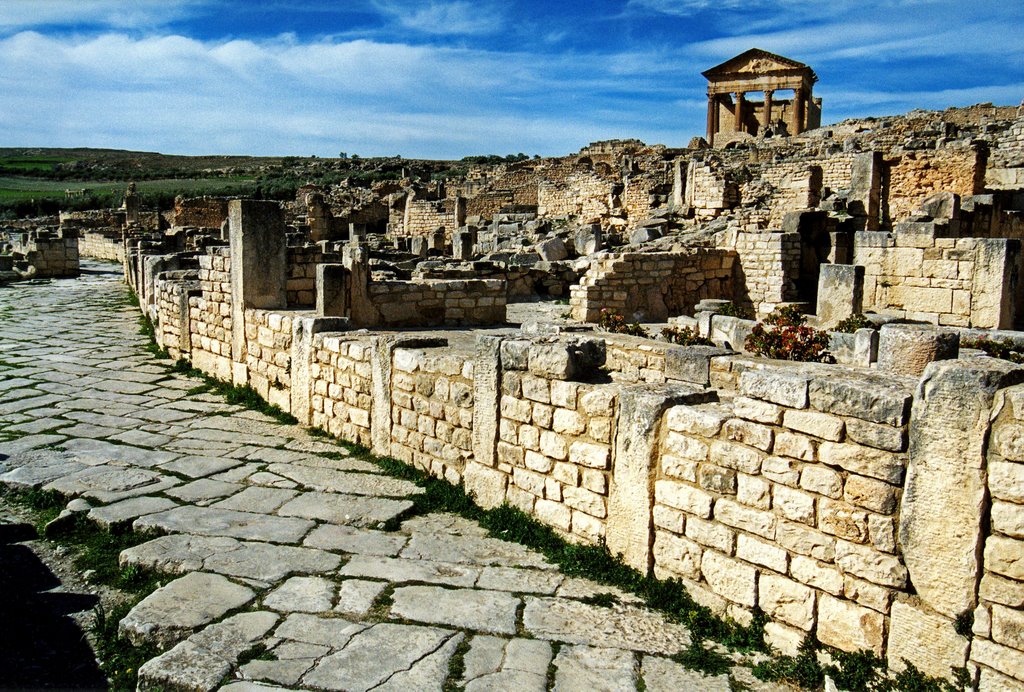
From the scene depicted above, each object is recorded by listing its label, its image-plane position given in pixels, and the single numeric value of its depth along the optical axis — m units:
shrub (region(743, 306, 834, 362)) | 7.84
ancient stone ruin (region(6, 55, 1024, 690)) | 3.23
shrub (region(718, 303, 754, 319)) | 12.16
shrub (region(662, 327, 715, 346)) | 8.70
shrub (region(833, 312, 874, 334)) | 10.15
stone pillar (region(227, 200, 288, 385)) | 9.69
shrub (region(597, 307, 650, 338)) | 9.69
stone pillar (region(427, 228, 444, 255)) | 26.50
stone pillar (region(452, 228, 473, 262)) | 21.84
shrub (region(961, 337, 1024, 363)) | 7.50
